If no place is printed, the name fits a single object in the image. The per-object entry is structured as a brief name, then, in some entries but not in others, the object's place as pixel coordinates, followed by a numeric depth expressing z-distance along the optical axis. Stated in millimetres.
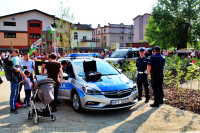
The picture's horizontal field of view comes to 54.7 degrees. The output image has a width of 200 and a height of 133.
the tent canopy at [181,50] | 27406
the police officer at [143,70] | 7195
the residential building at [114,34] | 69000
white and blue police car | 5473
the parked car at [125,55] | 17181
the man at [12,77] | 5801
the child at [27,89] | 6575
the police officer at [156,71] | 6484
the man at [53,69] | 6016
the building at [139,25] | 60725
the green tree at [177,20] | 25472
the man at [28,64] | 7340
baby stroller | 4902
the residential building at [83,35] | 62875
